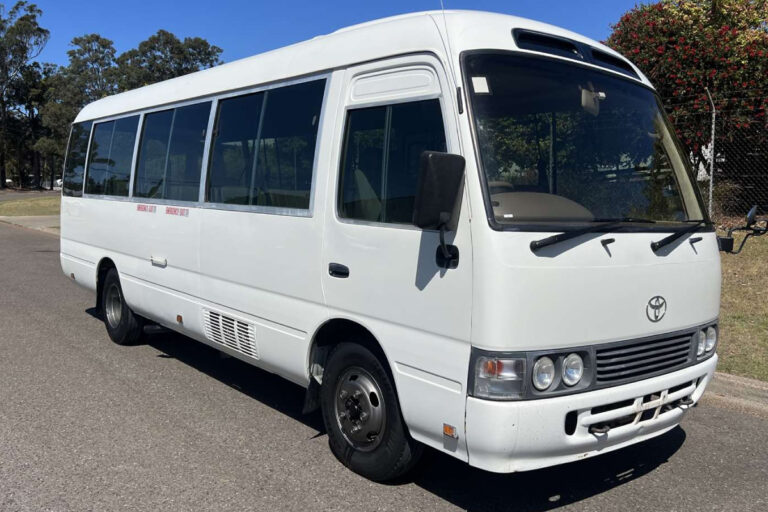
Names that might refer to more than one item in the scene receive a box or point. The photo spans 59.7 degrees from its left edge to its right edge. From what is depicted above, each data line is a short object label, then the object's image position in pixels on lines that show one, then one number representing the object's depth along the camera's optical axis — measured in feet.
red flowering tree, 37.70
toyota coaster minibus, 10.48
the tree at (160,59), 199.62
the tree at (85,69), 219.59
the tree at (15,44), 220.84
